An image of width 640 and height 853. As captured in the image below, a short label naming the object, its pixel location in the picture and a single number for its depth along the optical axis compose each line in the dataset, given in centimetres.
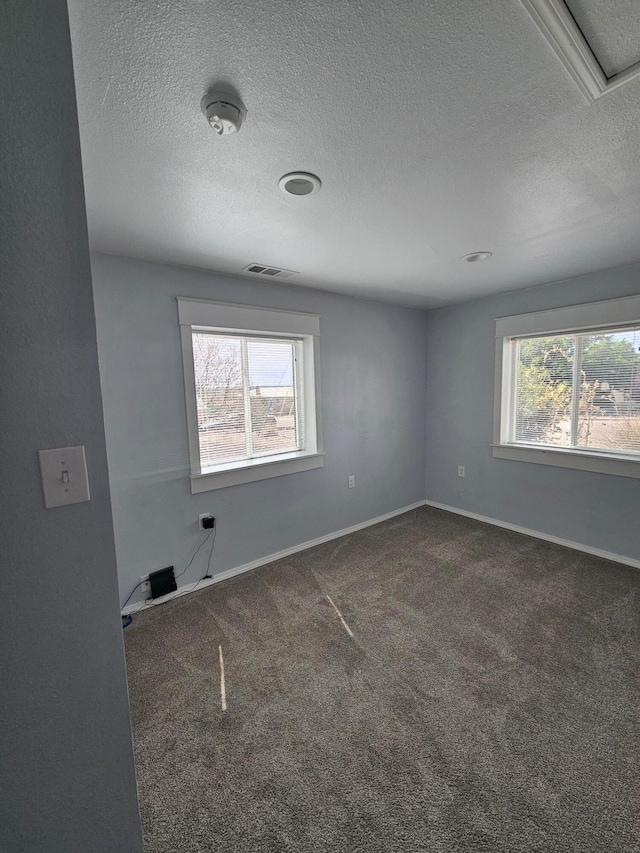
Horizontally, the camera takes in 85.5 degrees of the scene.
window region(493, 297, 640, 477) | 285
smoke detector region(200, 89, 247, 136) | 105
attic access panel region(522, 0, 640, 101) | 83
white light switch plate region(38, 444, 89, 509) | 75
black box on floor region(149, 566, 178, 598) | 246
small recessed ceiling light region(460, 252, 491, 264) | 241
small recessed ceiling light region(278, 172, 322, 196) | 147
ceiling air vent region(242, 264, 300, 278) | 256
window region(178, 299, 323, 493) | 262
